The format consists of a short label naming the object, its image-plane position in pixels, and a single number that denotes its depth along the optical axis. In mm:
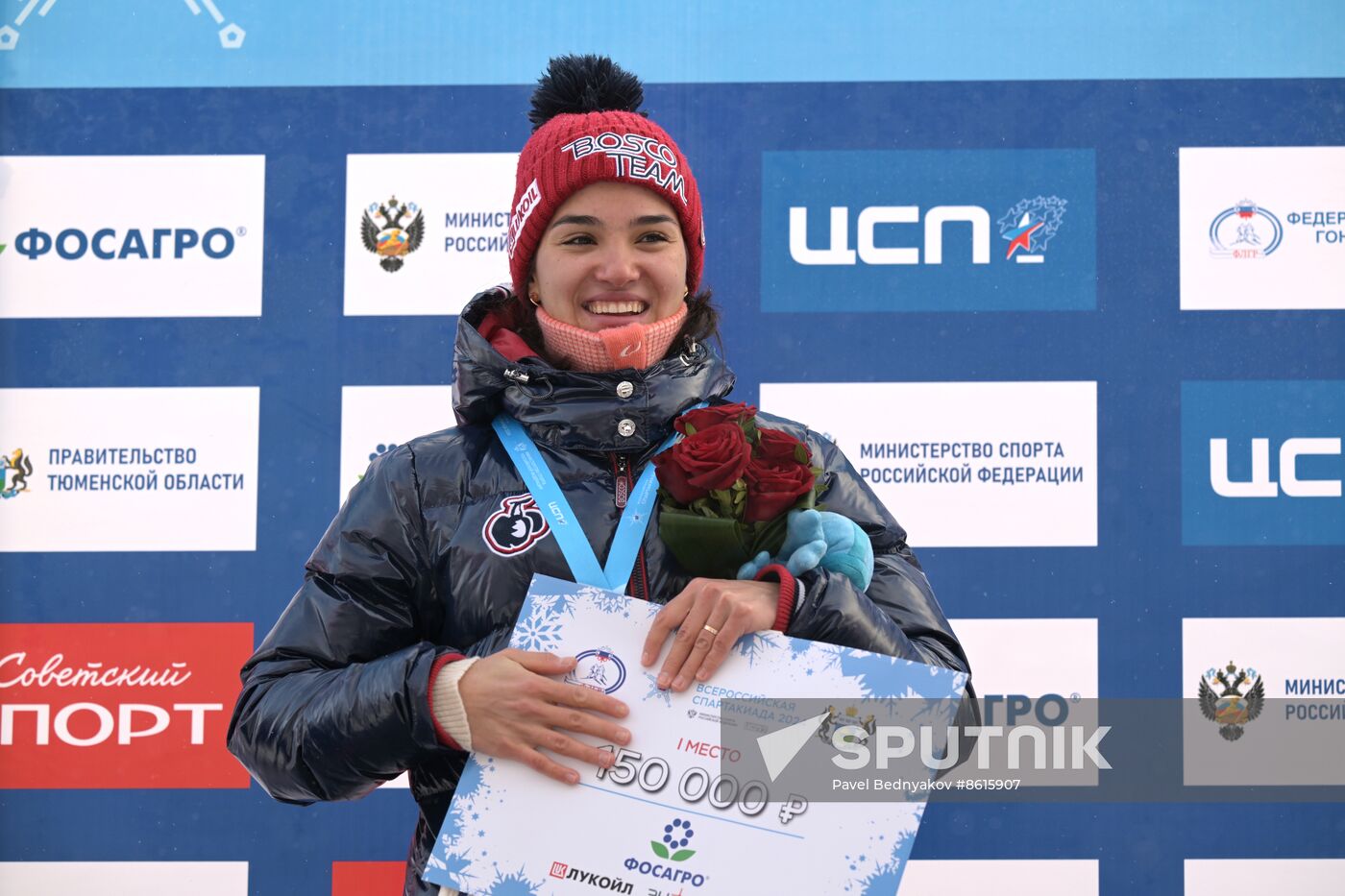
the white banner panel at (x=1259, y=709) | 2729
